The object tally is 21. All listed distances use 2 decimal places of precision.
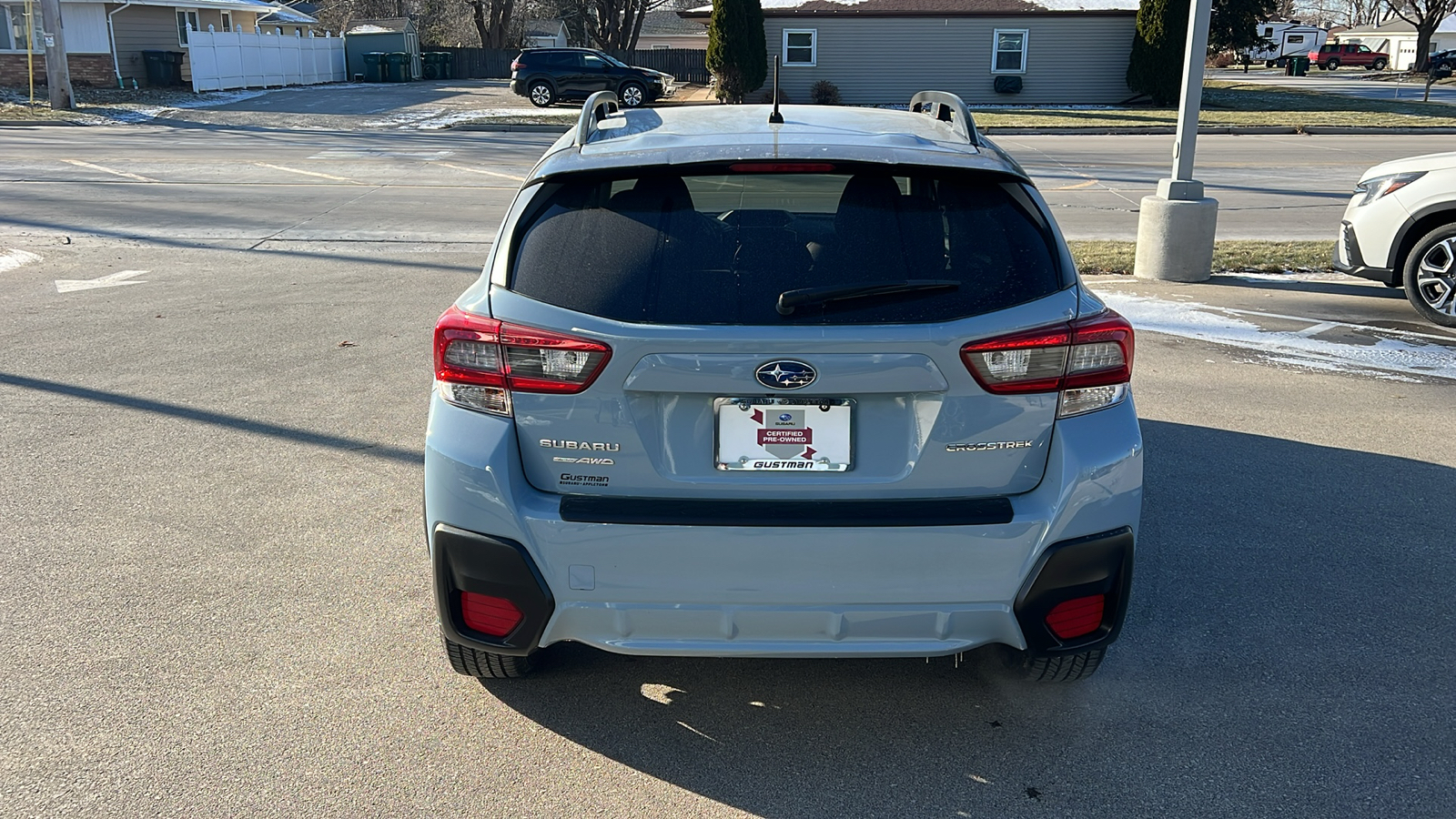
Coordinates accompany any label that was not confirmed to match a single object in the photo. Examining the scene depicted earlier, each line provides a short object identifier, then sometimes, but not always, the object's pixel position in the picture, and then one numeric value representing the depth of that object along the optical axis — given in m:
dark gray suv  35.62
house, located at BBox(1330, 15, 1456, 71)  77.03
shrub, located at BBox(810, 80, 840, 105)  36.12
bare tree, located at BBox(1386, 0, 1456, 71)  62.00
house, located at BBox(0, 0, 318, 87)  37.75
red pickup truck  77.12
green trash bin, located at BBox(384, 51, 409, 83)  49.19
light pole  9.89
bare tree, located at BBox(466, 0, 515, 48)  55.16
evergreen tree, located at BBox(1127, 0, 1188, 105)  35.19
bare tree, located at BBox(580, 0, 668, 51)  48.91
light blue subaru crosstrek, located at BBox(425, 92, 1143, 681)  3.00
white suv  8.58
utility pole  29.52
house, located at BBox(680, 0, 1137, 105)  37.09
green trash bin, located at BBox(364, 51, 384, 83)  48.75
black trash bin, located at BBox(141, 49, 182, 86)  39.38
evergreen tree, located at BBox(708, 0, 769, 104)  35.25
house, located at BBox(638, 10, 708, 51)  82.96
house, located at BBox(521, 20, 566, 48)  74.50
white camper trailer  90.50
